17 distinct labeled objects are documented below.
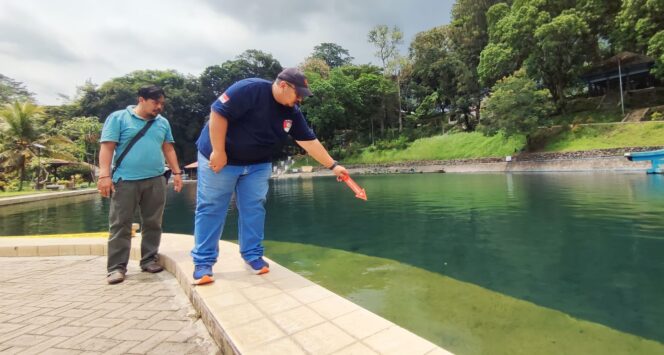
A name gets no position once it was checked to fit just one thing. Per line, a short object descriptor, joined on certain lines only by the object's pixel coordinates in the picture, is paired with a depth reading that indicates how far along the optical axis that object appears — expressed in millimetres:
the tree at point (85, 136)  27469
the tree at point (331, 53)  54125
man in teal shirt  2775
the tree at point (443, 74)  32906
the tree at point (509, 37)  24516
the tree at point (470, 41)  32750
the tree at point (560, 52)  22406
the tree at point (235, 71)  42375
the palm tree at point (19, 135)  19719
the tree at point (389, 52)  37812
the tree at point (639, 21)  19750
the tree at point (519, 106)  21688
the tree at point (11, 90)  50219
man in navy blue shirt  2236
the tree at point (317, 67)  43750
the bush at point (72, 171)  27203
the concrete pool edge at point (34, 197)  13263
